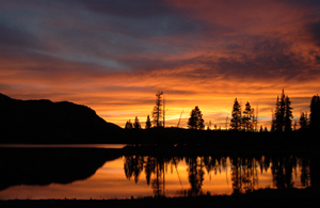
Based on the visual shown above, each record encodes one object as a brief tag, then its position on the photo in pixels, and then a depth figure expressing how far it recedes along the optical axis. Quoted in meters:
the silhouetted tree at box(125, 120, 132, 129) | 135.40
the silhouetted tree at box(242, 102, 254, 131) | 100.06
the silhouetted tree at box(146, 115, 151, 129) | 123.12
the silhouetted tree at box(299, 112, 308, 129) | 98.72
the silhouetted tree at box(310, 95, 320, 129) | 81.06
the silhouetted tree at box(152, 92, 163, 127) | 90.19
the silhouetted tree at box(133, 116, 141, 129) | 128.12
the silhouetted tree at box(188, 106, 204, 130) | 101.69
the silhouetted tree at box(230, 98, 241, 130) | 98.56
